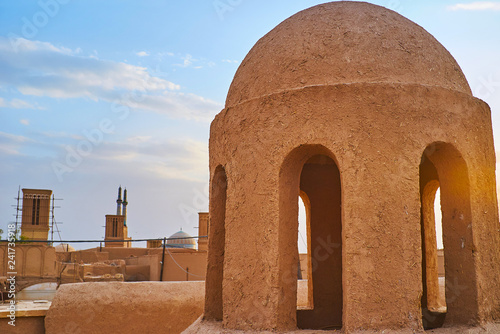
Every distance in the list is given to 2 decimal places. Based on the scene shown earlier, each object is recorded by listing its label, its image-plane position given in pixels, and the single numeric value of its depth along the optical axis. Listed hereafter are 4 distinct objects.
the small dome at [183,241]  32.53
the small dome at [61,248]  26.95
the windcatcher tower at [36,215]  27.34
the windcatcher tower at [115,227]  37.72
